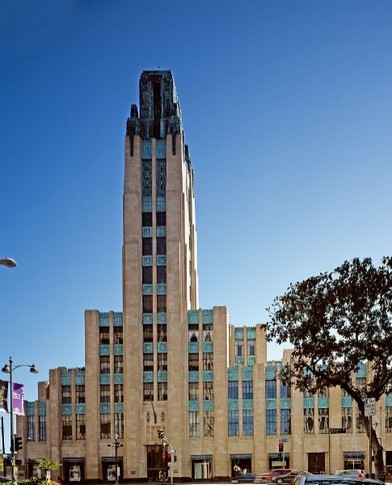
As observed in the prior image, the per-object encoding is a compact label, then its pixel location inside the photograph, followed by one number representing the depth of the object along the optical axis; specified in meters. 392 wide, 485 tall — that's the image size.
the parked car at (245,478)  80.69
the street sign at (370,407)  35.78
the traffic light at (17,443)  42.10
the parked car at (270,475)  75.16
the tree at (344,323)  39.22
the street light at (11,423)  38.26
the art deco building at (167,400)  94.69
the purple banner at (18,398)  32.73
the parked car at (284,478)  70.94
